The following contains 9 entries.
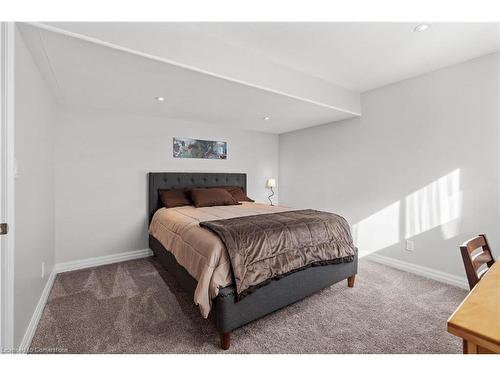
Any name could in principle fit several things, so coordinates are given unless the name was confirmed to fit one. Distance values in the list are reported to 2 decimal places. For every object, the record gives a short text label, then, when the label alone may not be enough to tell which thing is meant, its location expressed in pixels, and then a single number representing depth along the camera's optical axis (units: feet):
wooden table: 2.18
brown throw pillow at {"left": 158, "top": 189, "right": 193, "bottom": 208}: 10.99
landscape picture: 12.32
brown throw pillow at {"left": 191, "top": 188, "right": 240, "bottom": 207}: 11.24
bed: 5.30
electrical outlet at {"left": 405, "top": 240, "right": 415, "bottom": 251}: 9.46
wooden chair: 3.70
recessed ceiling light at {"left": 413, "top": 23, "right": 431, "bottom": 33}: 6.09
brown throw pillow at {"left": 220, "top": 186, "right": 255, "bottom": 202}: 13.32
